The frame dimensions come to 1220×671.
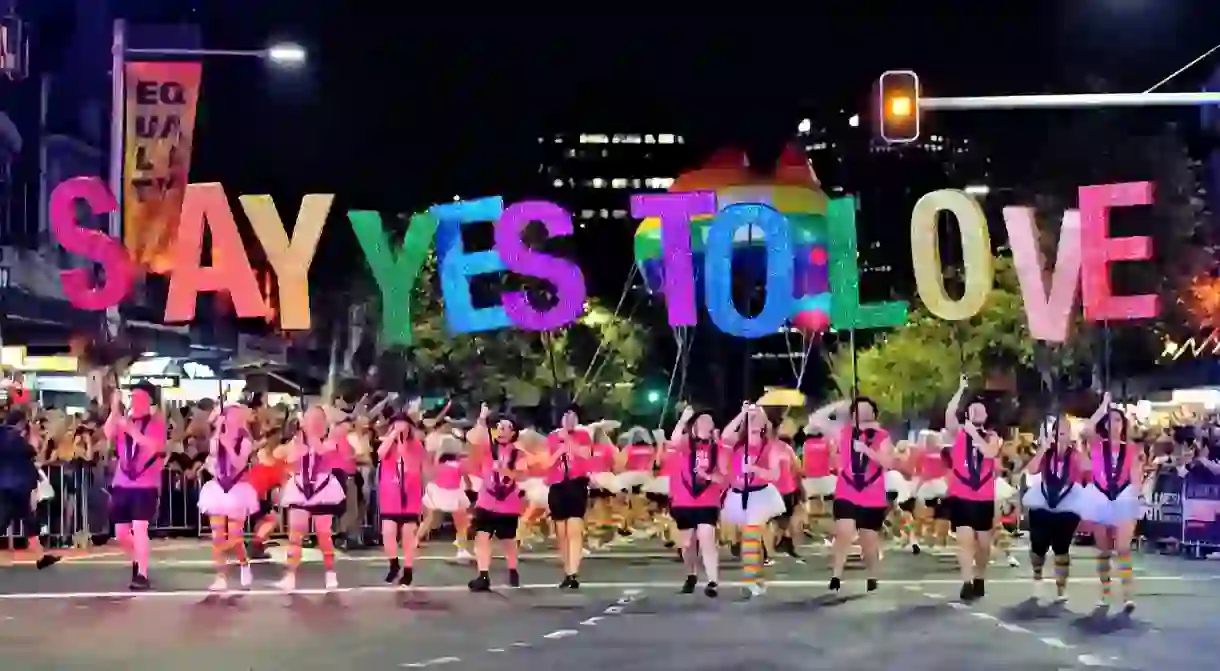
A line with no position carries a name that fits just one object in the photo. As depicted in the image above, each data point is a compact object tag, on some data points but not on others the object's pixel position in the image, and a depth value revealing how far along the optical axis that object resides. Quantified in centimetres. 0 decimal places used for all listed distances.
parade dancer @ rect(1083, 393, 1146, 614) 1481
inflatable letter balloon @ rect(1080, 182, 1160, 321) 1941
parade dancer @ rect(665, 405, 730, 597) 1630
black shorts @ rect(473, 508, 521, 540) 1689
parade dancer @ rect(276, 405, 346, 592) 1658
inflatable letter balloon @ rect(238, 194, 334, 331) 1953
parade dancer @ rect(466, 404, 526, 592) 1686
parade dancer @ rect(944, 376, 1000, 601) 1570
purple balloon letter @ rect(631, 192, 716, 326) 2222
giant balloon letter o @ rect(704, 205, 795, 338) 2267
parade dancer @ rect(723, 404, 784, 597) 1634
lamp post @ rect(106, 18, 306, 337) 2573
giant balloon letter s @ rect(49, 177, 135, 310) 1981
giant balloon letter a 1986
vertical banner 2661
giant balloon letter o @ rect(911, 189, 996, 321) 2130
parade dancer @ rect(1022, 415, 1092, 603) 1507
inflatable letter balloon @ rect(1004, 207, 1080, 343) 2086
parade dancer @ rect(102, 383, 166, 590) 1647
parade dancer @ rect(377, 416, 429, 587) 1694
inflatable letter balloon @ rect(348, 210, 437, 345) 2008
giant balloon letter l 2248
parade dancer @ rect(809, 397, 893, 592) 1666
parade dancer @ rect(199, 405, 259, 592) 1642
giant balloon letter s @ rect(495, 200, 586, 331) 2081
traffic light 1756
